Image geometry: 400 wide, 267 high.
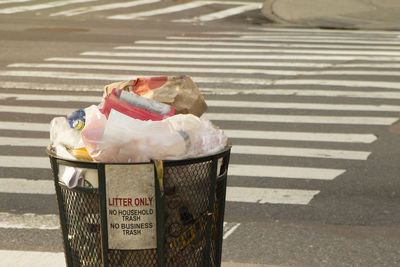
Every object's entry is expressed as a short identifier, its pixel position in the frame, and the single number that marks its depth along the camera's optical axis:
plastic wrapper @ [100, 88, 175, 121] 5.54
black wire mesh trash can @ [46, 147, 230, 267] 5.12
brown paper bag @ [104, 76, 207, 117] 5.87
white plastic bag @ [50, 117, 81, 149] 5.52
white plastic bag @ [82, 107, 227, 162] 5.16
